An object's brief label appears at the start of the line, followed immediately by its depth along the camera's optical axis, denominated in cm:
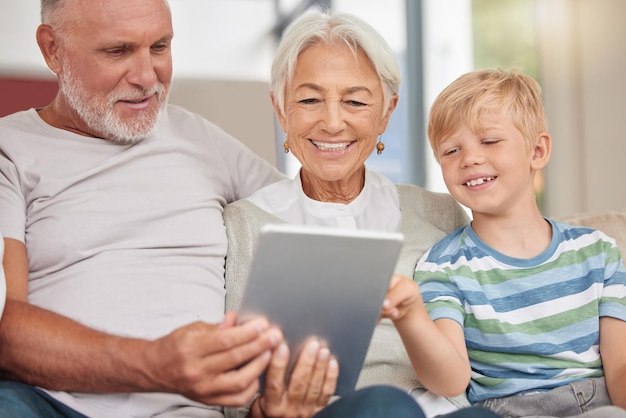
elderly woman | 160
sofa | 152
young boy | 143
